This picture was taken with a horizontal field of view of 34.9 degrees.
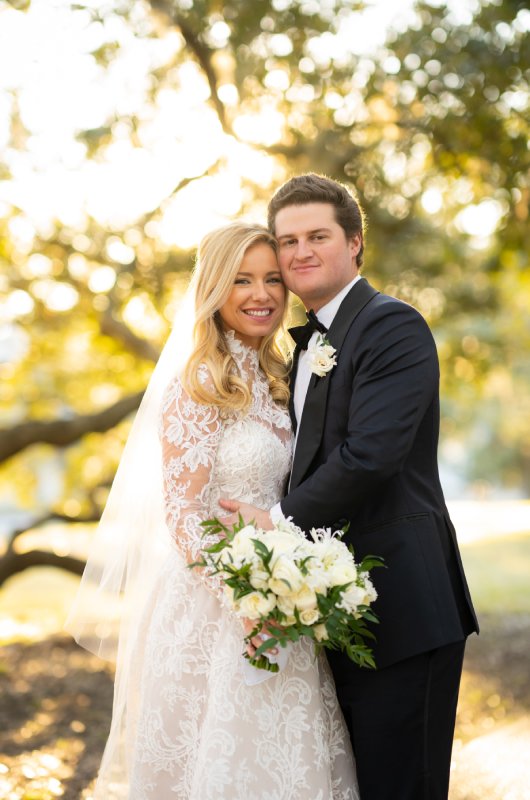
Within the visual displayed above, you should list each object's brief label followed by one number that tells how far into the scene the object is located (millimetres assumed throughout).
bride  2992
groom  2934
